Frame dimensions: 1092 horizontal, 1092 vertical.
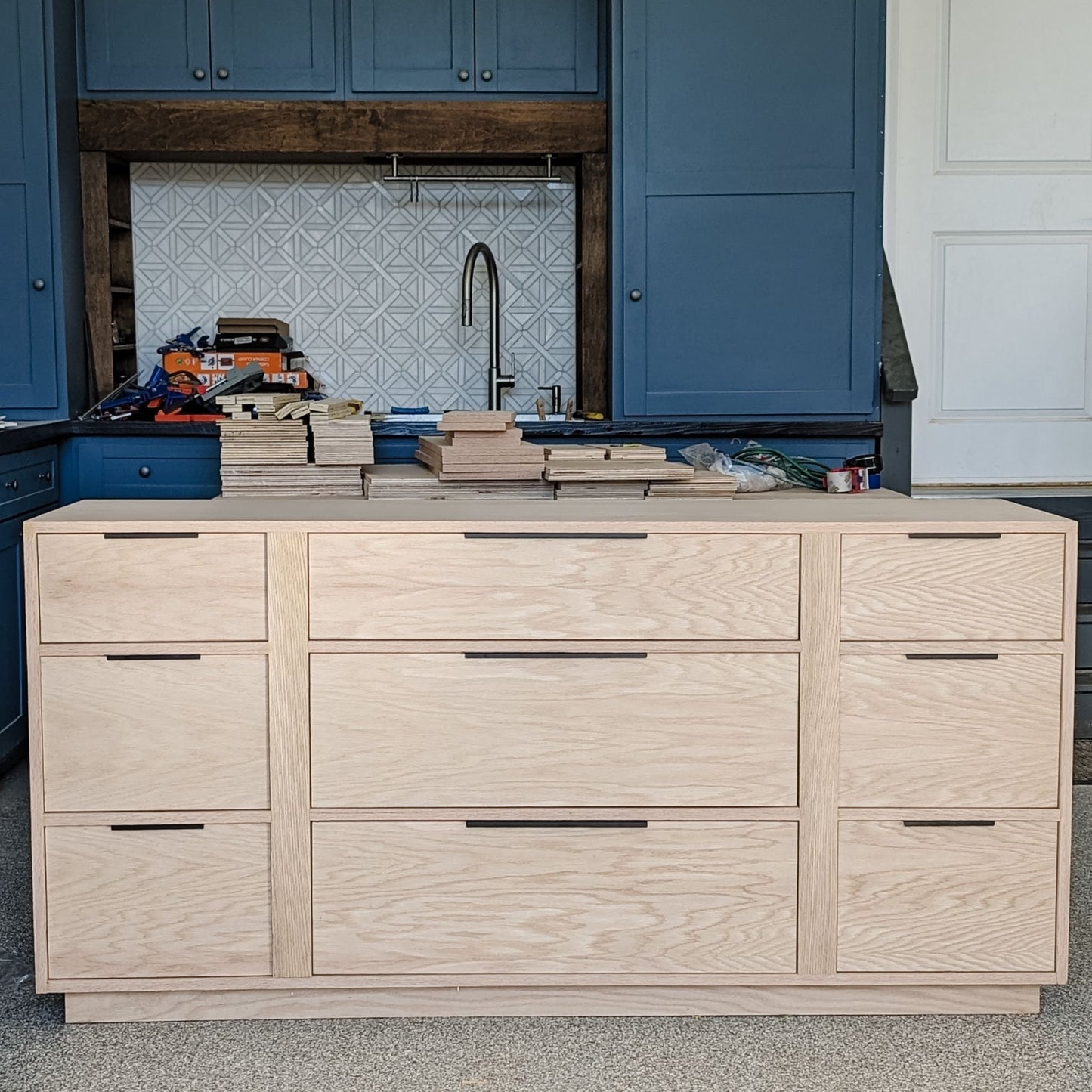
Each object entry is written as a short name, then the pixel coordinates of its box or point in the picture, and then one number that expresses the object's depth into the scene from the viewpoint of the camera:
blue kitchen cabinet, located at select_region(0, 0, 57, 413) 3.85
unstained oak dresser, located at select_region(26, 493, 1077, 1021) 2.07
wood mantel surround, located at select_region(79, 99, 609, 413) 4.04
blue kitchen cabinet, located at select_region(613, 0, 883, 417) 3.86
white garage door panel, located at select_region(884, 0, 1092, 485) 4.66
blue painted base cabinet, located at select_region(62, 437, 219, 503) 3.84
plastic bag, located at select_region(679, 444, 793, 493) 2.92
